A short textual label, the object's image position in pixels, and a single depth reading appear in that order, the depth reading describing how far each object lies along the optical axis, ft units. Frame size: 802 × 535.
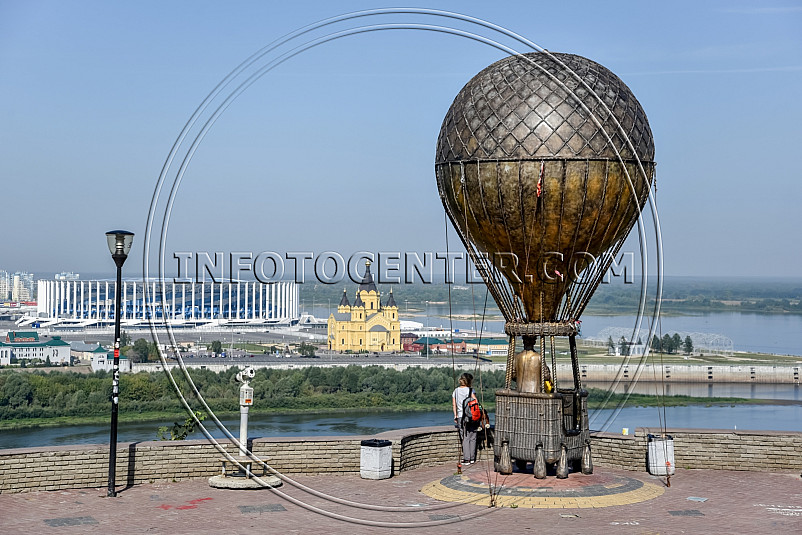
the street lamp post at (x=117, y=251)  40.22
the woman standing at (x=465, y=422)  45.11
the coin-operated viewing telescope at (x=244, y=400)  41.68
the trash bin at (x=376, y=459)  42.52
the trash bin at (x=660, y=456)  43.34
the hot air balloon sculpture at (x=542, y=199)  40.40
